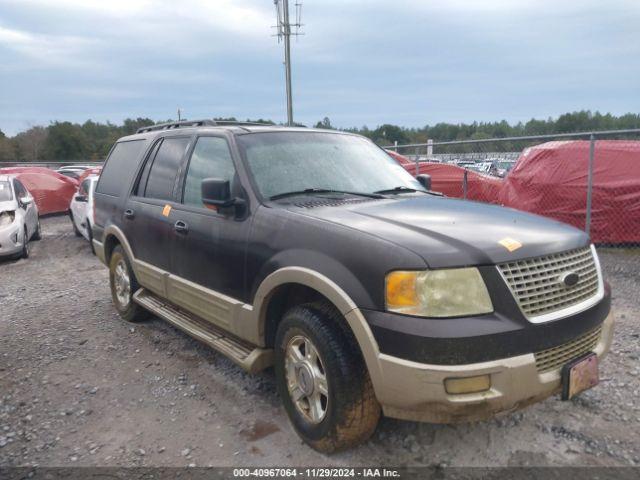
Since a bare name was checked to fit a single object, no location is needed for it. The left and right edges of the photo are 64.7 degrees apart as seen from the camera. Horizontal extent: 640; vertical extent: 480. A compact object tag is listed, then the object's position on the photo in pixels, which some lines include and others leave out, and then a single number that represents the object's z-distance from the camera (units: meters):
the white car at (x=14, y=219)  9.08
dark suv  2.37
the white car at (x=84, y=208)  9.97
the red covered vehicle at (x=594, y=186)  7.75
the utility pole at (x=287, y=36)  23.89
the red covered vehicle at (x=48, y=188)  16.00
